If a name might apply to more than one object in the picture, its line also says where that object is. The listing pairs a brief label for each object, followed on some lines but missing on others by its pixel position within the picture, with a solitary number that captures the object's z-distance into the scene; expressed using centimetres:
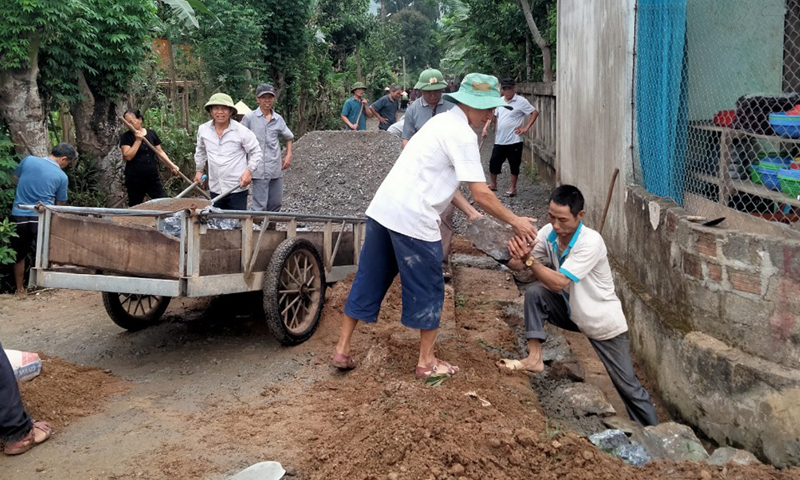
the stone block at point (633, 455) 377
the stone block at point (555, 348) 581
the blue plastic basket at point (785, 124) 514
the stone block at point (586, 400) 468
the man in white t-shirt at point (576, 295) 443
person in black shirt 853
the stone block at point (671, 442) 386
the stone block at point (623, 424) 435
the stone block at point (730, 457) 374
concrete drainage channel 384
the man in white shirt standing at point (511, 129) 1157
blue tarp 573
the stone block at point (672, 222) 486
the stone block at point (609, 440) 387
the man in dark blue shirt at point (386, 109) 1433
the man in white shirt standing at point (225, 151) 706
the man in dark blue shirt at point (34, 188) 749
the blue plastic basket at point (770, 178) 522
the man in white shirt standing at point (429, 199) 428
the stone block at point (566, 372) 532
